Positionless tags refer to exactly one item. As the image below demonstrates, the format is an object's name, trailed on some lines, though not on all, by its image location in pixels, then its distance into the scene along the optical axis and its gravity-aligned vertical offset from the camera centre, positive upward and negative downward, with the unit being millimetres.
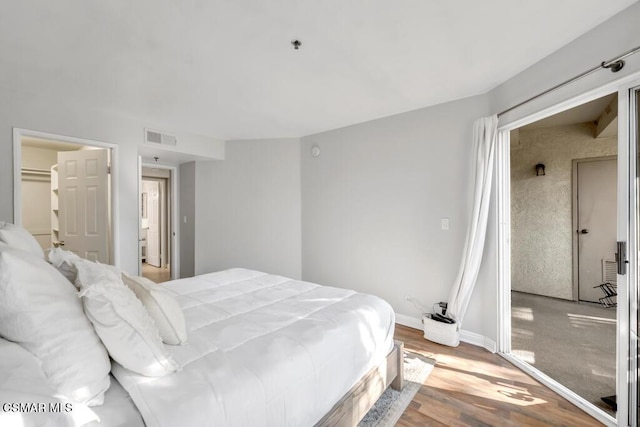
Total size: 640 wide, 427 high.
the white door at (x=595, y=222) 3689 -169
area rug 1714 -1311
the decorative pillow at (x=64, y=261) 1367 -255
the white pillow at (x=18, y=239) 1299 -130
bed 893 -647
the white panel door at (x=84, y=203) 3182 +112
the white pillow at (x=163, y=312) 1266 -471
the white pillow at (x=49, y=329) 848 -377
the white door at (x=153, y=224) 6359 -281
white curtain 2520 -34
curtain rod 1522 +867
